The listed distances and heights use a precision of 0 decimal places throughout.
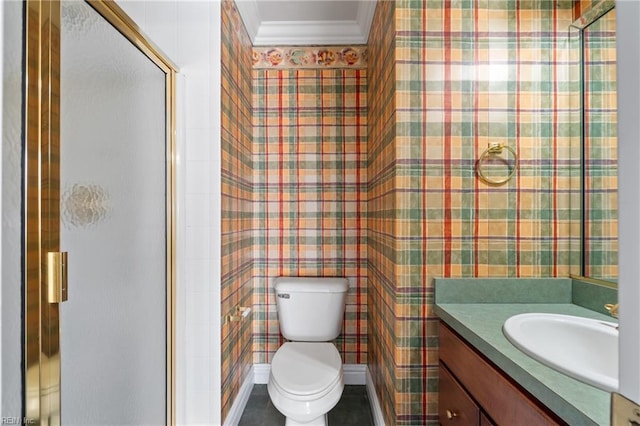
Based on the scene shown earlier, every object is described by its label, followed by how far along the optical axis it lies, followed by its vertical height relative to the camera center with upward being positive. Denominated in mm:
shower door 887 -59
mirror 1325 +273
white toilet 1582 -765
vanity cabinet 838 -513
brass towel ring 1449 +185
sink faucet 1119 -307
